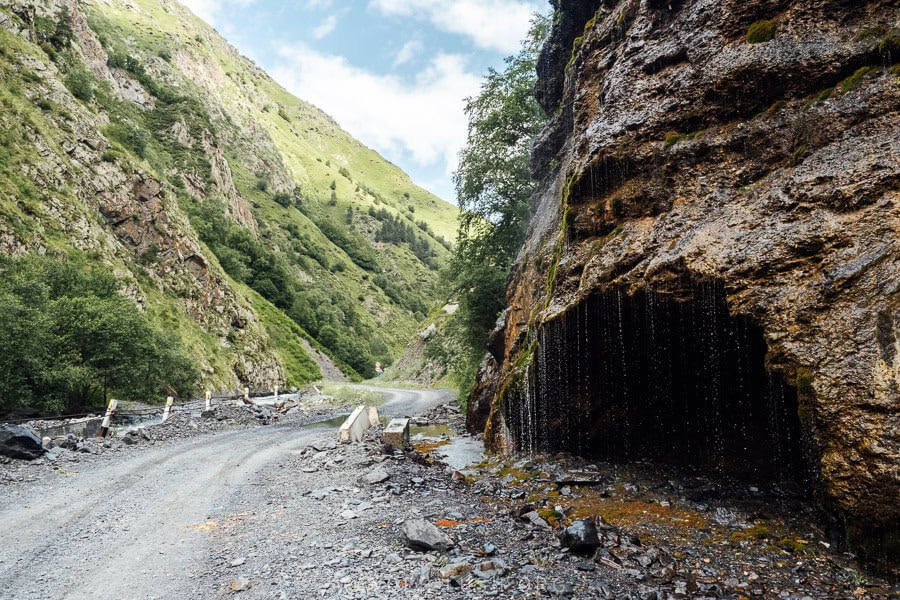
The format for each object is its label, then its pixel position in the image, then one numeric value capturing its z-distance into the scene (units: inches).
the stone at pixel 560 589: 214.2
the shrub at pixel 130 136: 1932.8
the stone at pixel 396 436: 600.7
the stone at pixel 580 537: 260.1
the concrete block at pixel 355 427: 655.1
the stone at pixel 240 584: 218.5
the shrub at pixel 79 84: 1878.2
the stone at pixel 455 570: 228.7
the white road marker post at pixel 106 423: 667.8
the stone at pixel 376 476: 417.4
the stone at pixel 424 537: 257.8
